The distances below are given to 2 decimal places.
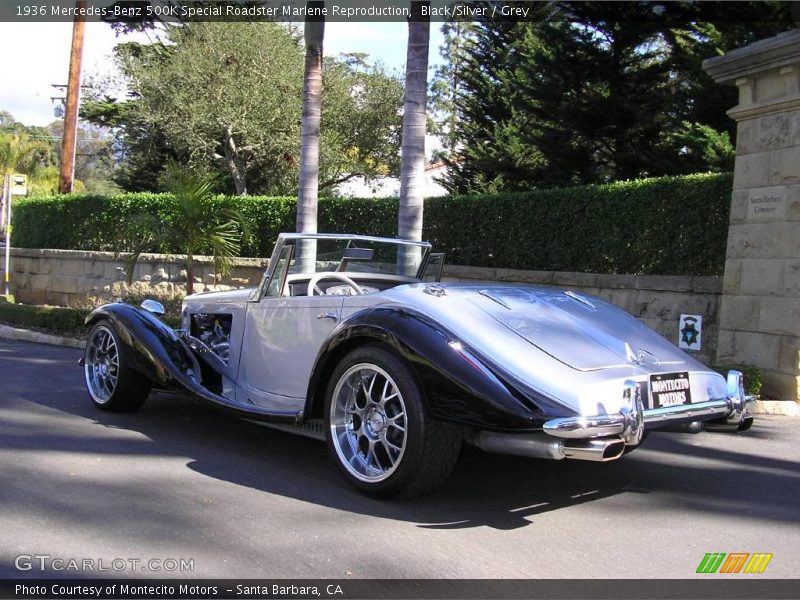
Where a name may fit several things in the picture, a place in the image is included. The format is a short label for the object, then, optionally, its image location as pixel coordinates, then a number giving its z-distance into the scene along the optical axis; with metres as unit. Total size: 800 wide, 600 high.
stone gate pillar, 7.79
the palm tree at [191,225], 12.85
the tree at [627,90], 13.70
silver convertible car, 3.53
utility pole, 19.62
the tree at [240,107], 22.31
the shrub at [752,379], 7.38
